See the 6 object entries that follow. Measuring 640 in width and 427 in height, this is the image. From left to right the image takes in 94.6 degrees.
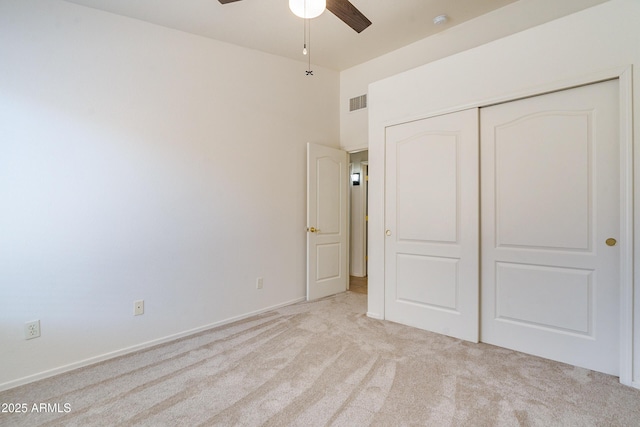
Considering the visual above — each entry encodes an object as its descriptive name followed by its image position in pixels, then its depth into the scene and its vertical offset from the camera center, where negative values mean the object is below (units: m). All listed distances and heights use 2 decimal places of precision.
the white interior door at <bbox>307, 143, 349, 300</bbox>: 3.89 -0.11
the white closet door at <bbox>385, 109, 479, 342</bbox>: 2.67 -0.11
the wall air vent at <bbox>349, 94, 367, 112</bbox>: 4.21 +1.60
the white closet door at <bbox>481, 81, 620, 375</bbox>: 2.09 -0.10
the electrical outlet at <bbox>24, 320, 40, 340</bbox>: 2.10 -0.83
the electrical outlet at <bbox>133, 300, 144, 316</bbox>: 2.57 -0.82
